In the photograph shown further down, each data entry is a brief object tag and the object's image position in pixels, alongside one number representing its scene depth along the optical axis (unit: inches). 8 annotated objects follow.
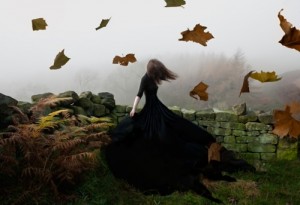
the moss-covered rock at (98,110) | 267.6
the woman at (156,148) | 199.3
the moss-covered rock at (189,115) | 280.5
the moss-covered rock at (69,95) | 250.5
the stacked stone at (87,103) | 244.4
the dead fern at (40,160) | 161.3
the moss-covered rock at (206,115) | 279.4
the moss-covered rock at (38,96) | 246.5
